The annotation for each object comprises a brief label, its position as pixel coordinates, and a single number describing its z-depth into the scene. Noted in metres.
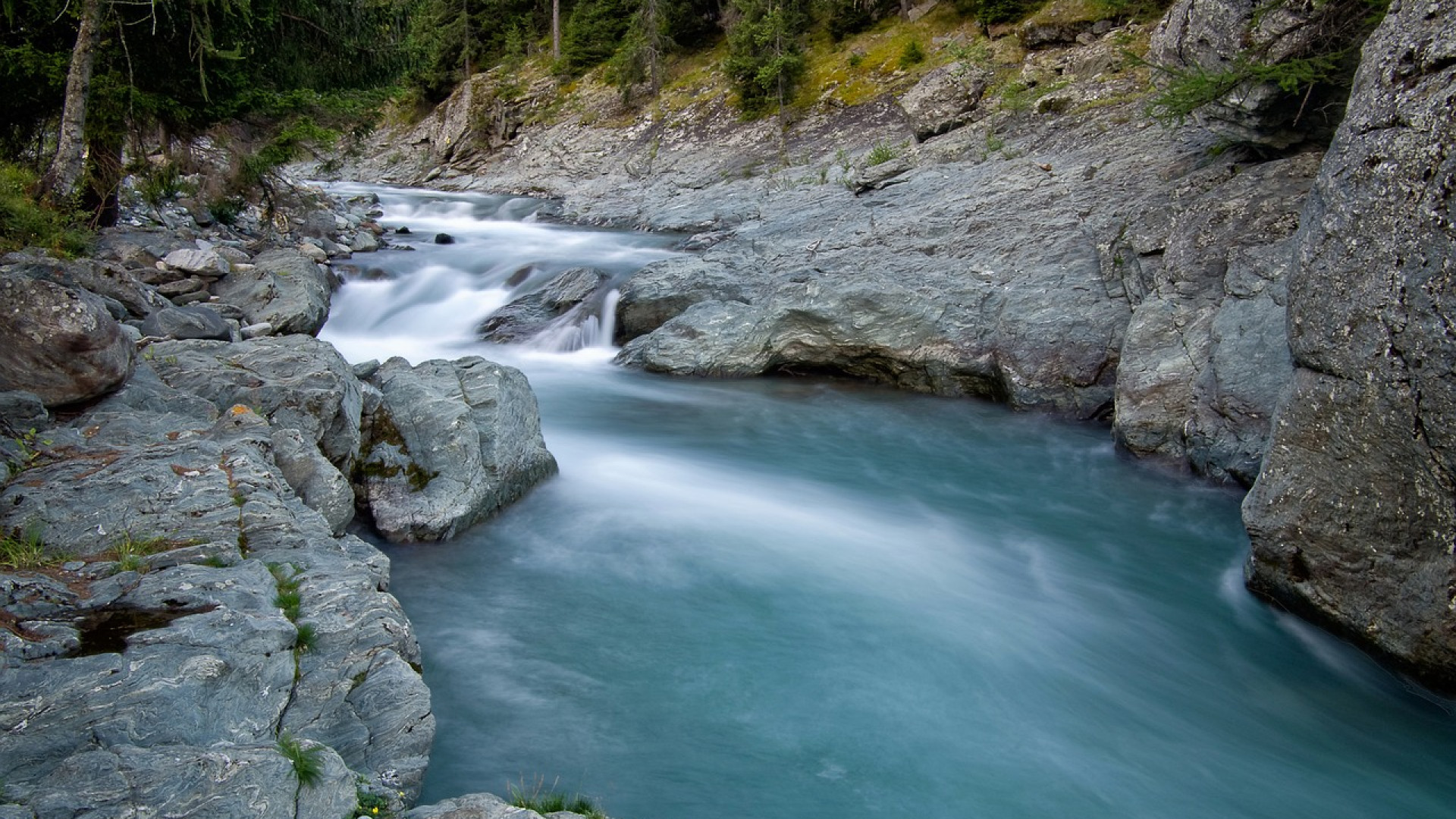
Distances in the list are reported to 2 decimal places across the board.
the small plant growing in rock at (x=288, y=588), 4.30
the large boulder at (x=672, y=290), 13.59
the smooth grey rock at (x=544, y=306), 14.51
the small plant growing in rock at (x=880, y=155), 18.89
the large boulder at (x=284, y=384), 6.61
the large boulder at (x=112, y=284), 8.27
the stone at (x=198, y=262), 11.22
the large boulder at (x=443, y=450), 6.96
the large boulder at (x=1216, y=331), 8.32
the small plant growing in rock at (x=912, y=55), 26.78
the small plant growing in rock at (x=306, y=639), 4.11
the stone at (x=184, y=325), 8.52
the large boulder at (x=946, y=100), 20.11
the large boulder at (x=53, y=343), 5.57
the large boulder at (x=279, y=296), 11.09
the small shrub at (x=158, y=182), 12.55
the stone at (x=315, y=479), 5.95
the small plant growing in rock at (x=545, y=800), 3.76
